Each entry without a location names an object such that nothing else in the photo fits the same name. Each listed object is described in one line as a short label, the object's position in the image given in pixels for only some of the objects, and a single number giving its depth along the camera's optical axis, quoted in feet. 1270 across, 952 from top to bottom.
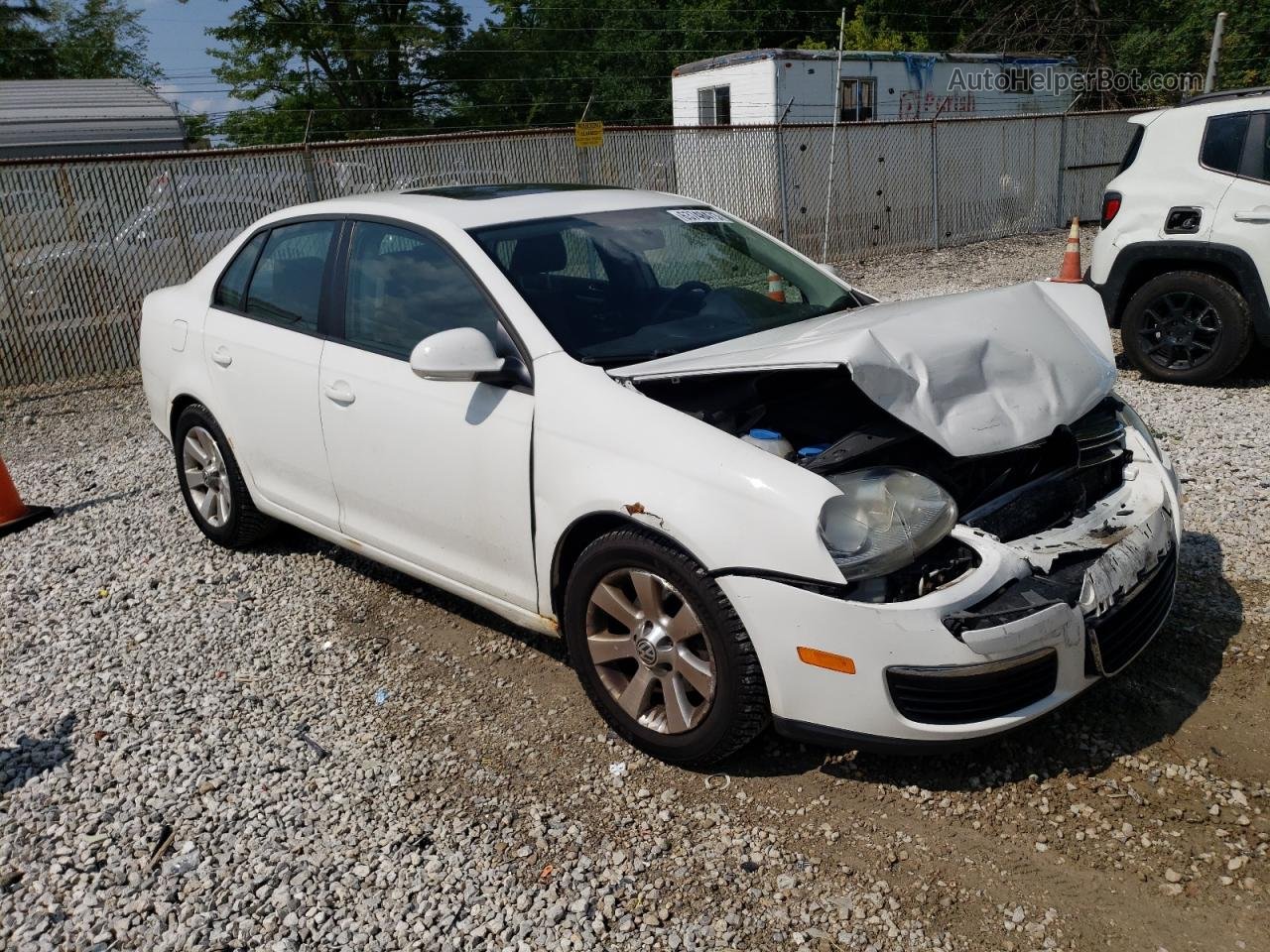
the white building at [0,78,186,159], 48.88
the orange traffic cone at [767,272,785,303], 13.75
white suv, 21.29
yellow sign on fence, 40.50
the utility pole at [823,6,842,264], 49.03
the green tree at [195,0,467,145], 106.42
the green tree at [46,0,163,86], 120.88
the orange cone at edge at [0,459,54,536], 19.51
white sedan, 9.11
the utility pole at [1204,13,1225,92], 64.08
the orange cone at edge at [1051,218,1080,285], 30.04
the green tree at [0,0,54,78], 107.04
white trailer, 66.69
